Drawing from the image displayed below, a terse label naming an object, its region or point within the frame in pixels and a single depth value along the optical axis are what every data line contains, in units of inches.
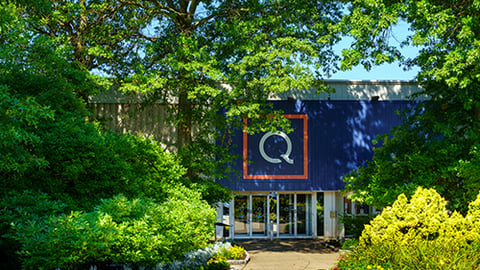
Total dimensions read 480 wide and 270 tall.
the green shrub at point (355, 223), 927.0
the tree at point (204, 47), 746.8
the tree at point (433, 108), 572.4
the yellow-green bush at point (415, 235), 441.1
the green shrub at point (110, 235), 319.6
